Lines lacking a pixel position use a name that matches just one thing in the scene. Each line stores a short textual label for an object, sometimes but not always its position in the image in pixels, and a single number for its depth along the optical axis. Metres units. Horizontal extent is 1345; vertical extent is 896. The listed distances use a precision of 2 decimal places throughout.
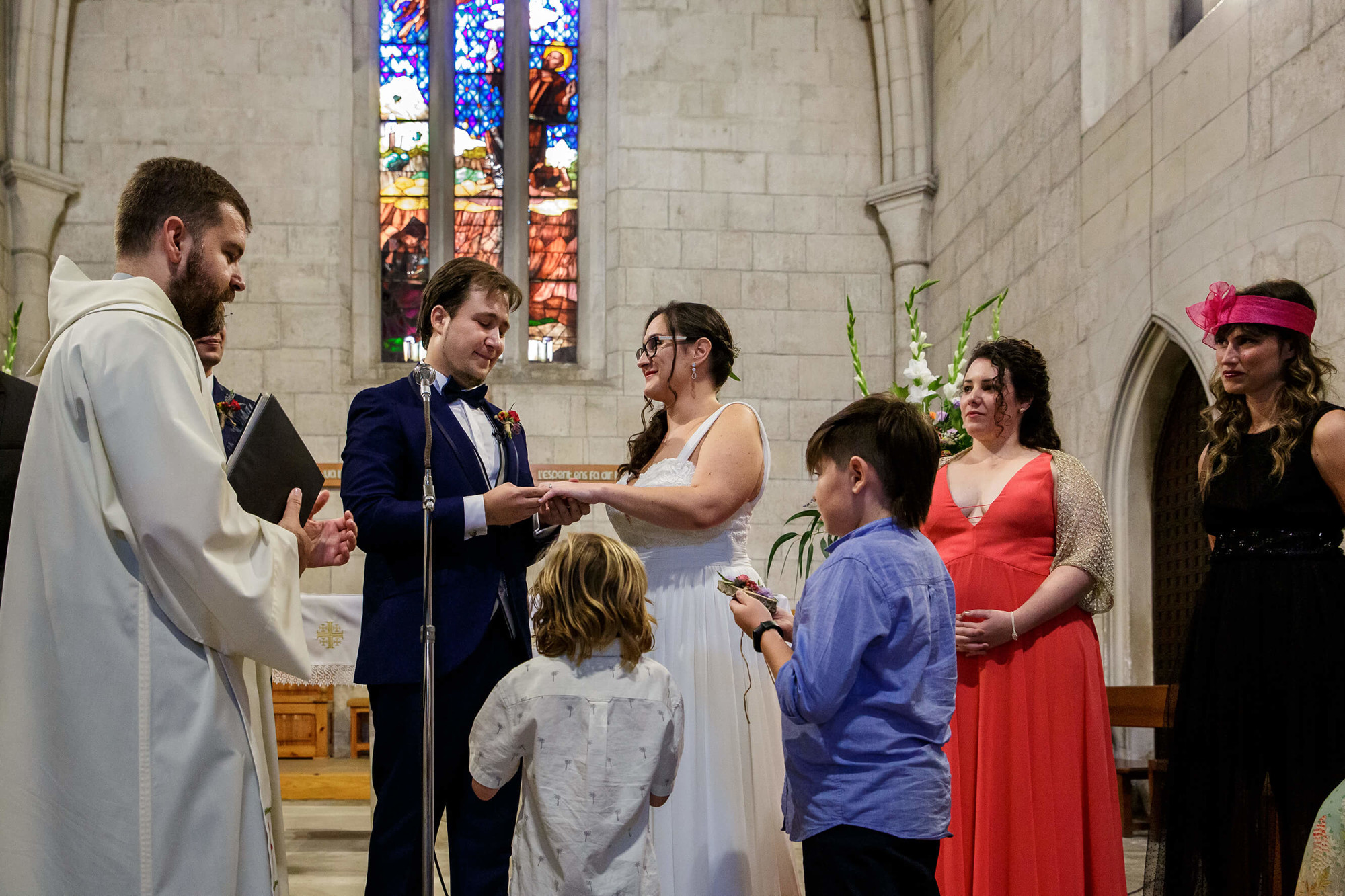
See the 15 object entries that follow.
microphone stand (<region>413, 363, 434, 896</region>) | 2.29
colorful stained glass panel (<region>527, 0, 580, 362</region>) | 9.40
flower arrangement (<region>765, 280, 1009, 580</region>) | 4.16
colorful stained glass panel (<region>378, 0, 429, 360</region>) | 9.27
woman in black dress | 2.66
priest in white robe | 1.81
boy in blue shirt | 2.05
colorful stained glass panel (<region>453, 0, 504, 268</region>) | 9.36
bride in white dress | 2.78
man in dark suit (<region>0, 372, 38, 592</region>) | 2.46
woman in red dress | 2.97
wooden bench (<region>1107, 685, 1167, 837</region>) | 3.54
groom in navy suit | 2.45
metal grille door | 5.49
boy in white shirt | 2.35
